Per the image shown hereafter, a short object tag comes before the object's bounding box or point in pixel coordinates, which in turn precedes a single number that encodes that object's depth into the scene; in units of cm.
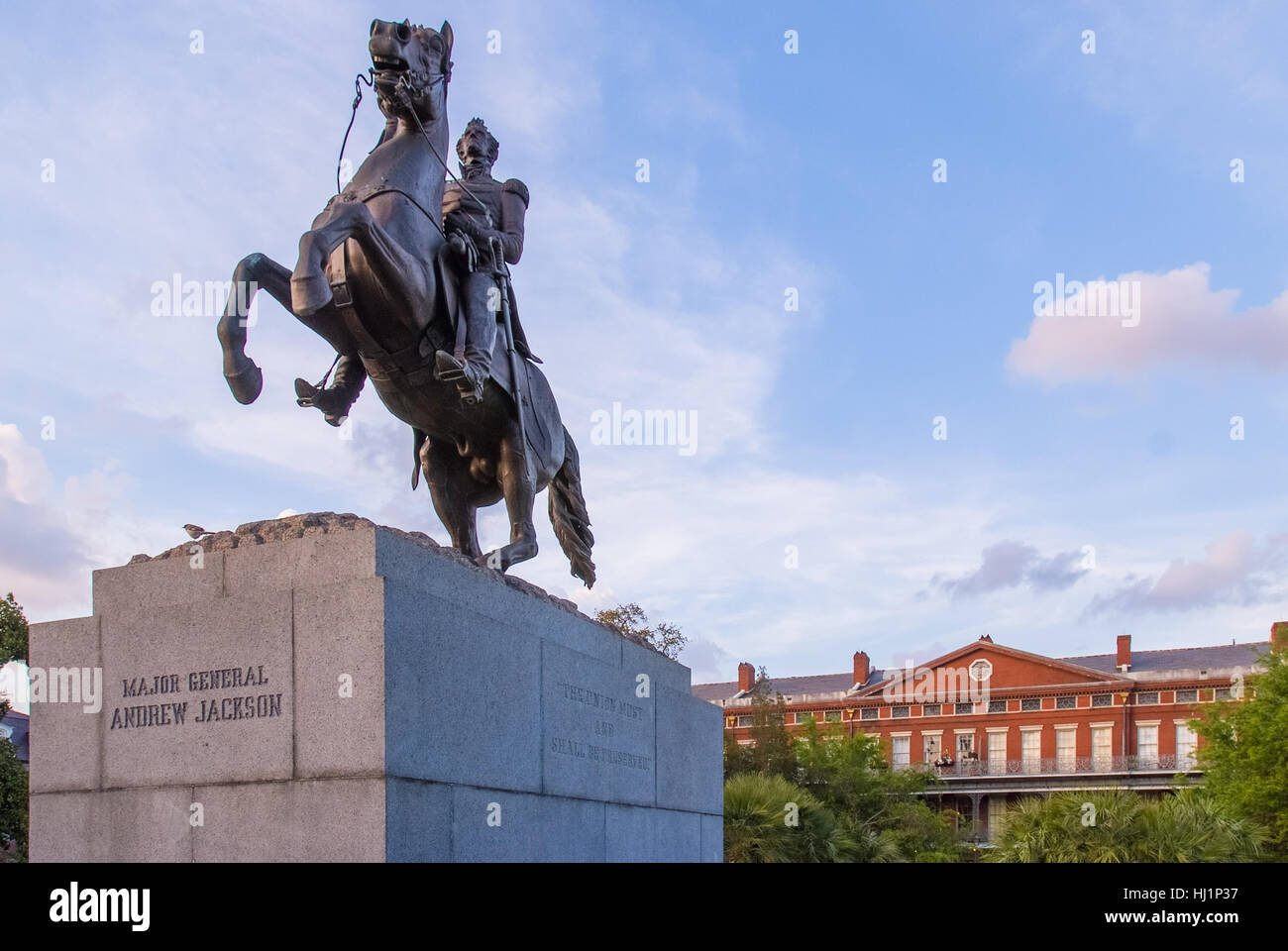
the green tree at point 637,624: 3888
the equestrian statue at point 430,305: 774
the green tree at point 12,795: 3278
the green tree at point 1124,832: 2277
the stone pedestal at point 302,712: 662
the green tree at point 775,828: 2764
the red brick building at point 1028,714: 6981
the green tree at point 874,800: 4312
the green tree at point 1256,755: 3844
